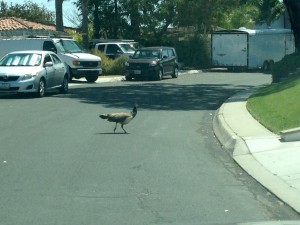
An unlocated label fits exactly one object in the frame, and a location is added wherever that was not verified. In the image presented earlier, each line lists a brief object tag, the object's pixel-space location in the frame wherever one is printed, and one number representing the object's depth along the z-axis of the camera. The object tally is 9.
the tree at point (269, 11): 42.72
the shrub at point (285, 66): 29.46
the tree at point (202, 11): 57.25
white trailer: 53.41
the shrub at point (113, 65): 45.22
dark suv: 40.97
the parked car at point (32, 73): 26.89
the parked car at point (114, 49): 47.09
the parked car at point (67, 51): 36.94
